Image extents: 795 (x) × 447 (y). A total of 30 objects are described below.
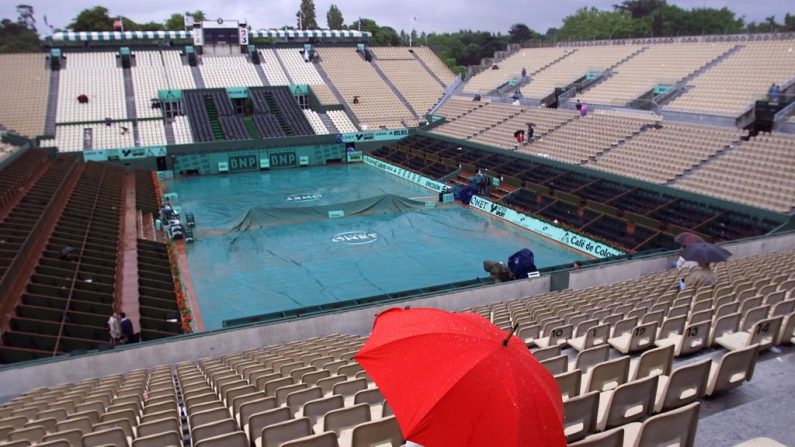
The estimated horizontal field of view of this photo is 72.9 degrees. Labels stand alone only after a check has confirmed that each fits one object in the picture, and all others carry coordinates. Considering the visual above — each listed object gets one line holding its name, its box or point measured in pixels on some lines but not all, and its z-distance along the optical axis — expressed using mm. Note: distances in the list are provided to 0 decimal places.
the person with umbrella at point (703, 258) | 10125
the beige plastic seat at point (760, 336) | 6449
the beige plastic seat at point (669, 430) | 3656
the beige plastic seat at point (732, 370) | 5254
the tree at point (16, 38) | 71562
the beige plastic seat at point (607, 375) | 5238
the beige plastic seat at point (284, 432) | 4664
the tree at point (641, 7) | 91625
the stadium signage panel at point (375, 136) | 41312
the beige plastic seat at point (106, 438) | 5316
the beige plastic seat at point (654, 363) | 5426
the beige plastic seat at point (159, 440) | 5035
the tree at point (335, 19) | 96250
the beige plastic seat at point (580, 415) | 4395
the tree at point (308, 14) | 91625
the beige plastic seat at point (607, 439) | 3562
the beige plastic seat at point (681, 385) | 4871
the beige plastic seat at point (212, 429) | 5141
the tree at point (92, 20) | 65625
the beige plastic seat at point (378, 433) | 4355
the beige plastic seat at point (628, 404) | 4562
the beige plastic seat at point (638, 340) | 7273
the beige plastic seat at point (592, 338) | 7680
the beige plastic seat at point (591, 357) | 6258
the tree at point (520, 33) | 84625
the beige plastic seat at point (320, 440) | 3923
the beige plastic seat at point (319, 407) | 5590
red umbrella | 3189
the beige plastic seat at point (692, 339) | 6848
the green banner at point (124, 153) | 35062
